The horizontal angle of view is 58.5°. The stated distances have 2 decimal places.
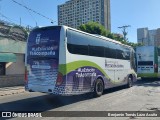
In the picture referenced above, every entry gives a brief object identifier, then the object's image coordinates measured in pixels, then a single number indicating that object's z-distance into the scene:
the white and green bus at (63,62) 6.02
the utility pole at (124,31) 34.89
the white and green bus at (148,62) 13.44
